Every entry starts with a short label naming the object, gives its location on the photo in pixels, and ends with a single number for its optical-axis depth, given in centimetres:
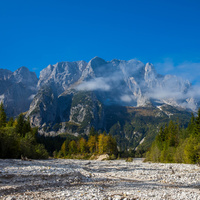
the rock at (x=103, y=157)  7201
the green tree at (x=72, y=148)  10697
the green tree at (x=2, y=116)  7172
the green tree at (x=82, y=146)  10413
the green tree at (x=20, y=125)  7498
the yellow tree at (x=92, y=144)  9938
